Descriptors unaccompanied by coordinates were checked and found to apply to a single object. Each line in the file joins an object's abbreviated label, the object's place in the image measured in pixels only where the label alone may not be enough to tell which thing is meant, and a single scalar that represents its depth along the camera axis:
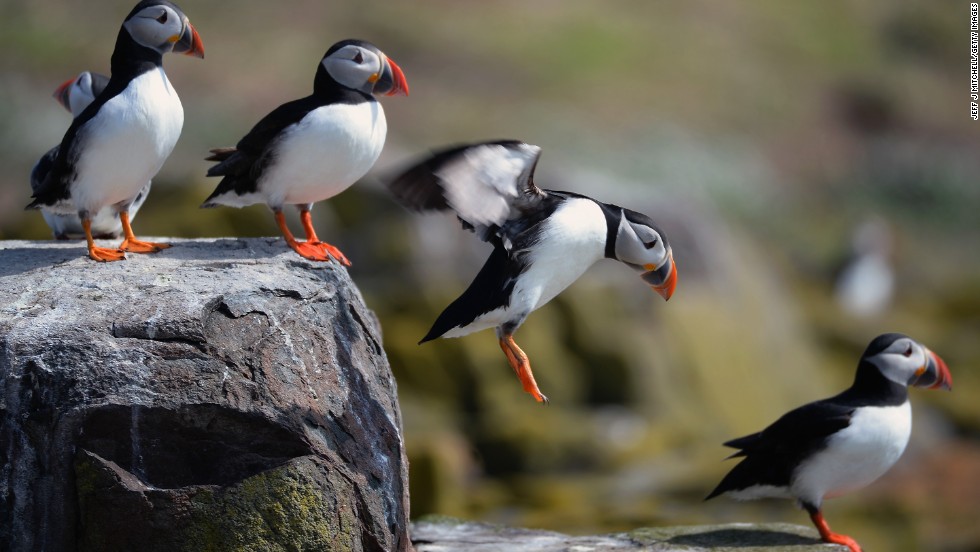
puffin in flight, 10.39
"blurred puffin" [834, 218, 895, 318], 35.97
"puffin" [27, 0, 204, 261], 11.08
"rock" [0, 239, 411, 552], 9.80
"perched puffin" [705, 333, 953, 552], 12.98
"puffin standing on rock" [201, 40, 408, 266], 11.20
